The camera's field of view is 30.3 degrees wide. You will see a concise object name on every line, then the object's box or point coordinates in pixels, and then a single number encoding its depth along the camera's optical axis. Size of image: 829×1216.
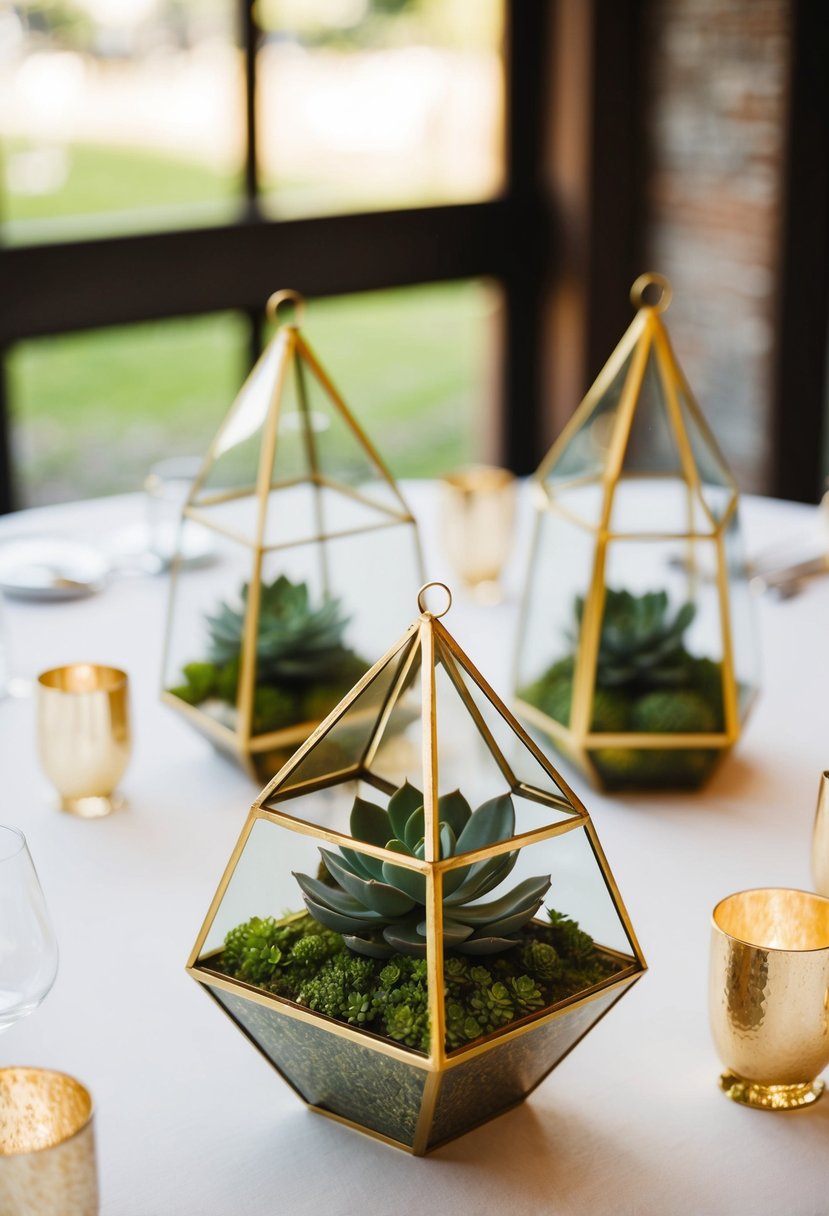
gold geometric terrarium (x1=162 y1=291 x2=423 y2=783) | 1.27
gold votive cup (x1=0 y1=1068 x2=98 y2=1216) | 0.66
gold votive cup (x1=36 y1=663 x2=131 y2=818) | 1.22
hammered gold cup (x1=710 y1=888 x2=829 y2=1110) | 0.85
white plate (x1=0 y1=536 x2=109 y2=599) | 1.70
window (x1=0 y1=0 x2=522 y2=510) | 3.19
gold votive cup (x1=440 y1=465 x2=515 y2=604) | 1.70
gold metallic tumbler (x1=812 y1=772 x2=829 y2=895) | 1.03
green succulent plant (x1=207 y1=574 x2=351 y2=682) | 1.27
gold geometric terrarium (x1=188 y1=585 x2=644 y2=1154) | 0.79
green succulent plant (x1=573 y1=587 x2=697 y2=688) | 1.26
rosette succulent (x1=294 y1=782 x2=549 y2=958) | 0.79
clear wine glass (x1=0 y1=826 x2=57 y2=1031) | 0.85
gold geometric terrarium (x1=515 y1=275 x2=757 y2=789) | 1.26
